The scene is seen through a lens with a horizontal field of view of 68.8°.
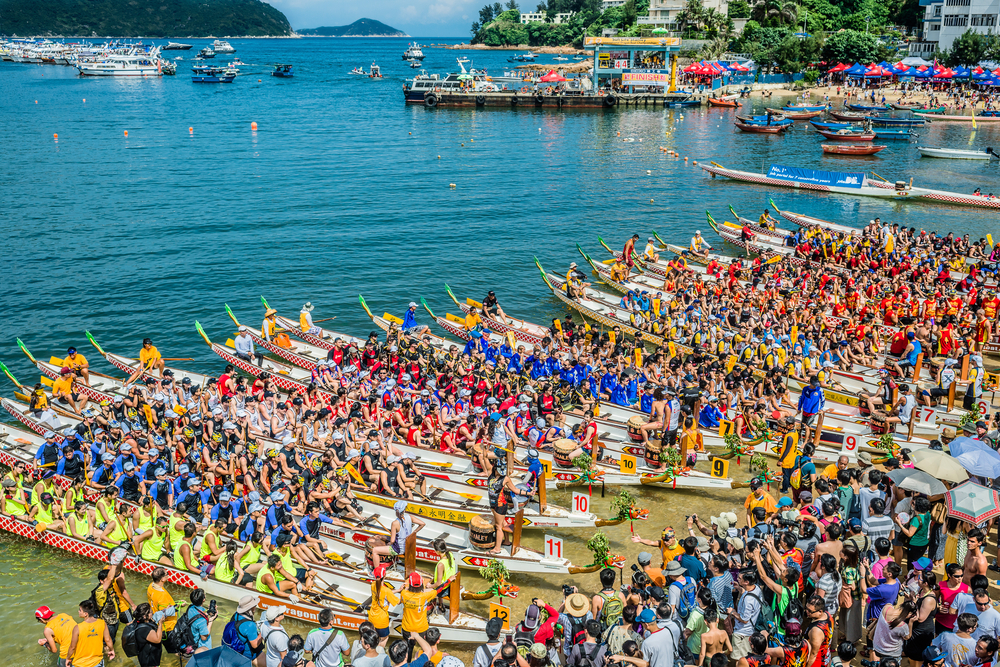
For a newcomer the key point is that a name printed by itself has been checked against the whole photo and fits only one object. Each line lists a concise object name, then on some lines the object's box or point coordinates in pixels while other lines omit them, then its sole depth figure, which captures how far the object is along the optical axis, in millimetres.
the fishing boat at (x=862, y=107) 82438
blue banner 49781
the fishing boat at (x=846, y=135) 70500
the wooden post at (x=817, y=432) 17547
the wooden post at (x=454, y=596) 12430
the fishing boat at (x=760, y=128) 76125
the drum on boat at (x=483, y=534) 14242
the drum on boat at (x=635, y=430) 17908
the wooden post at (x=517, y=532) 14041
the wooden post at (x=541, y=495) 15312
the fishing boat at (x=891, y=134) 72000
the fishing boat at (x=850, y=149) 65562
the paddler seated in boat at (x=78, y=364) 22828
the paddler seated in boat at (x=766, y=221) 38281
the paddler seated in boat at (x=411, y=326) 25531
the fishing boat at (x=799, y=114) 84500
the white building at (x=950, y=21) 96375
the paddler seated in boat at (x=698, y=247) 34588
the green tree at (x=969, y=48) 92250
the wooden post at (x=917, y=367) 21047
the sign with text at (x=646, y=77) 100188
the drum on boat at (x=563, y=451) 17078
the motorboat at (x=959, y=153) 60875
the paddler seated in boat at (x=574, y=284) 30141
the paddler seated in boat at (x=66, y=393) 21719
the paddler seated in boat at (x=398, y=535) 13734
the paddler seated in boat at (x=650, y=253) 33719
